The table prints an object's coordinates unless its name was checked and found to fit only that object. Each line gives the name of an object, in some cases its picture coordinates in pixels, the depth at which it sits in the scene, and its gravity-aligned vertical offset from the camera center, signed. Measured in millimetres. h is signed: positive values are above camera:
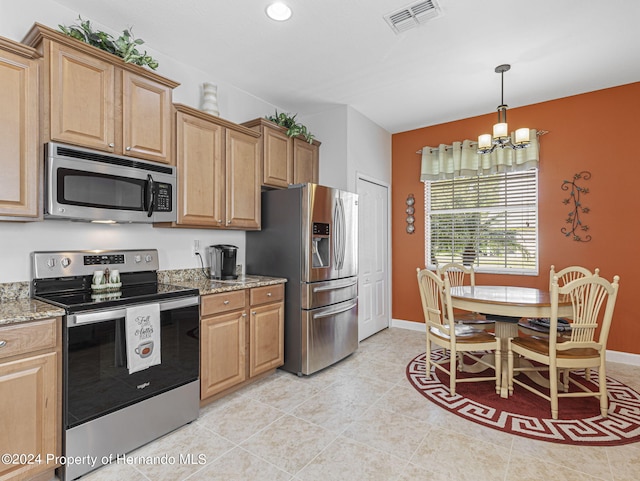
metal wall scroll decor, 3643 +347
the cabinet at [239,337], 2523 -782
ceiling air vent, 2297 +1585
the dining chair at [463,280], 3296 -472
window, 3996 +243
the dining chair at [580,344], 2332 -727
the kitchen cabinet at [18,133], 1781 +582
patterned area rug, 2205 -1252
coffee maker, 3094 -181
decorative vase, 3080 +1292
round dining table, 2568 -509
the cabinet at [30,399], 1585 -766
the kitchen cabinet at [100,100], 1958 +905
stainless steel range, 1807 -655
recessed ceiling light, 2298 +1588
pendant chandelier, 2992 +945
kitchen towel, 1982 -569
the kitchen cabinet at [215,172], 2697 +599
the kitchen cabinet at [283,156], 3419 +921
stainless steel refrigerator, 3119 -220
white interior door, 4277 -228
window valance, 3887 +995
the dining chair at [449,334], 2757 -803
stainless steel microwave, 1975 +352
